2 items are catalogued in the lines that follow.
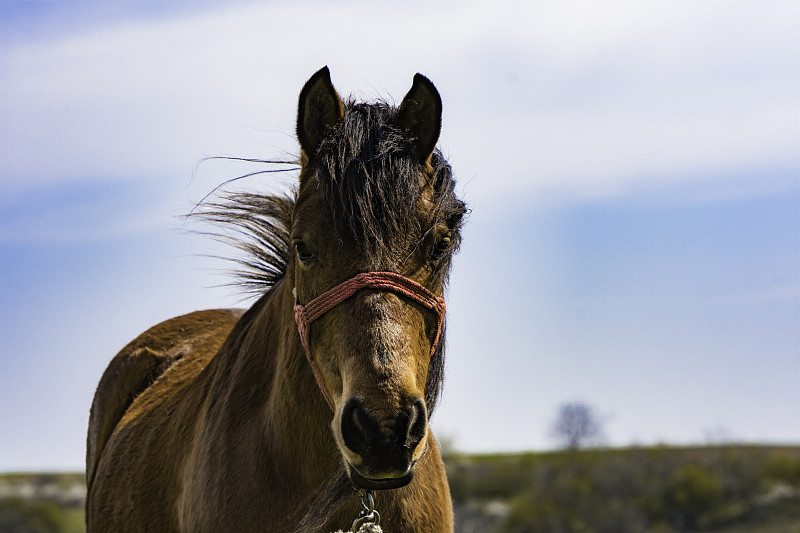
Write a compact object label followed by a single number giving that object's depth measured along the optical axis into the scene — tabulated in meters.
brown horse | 5.27
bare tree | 84.69
